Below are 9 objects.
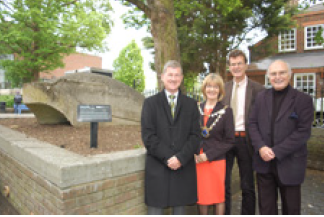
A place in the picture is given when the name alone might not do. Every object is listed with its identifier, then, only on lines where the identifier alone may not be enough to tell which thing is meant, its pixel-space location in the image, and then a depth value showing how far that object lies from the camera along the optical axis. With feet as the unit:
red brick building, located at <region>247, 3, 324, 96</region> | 64.96
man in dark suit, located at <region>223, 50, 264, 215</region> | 10.80
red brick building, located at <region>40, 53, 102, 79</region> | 151.39
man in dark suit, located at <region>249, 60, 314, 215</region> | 8.86
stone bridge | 17.74
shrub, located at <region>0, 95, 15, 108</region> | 70.69
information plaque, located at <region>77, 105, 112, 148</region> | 12.48
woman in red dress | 10.13
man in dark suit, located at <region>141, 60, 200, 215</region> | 8.93
